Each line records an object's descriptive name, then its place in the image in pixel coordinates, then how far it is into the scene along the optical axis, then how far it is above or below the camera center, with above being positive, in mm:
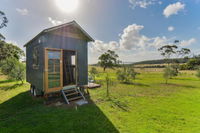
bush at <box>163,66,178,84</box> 11896 -831
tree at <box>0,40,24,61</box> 13462 +2367
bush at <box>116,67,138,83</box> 11898 -1104
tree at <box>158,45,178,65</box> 29270 +5238
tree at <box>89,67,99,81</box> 12422 -798
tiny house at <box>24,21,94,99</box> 4754 +640
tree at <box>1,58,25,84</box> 9938 -347
